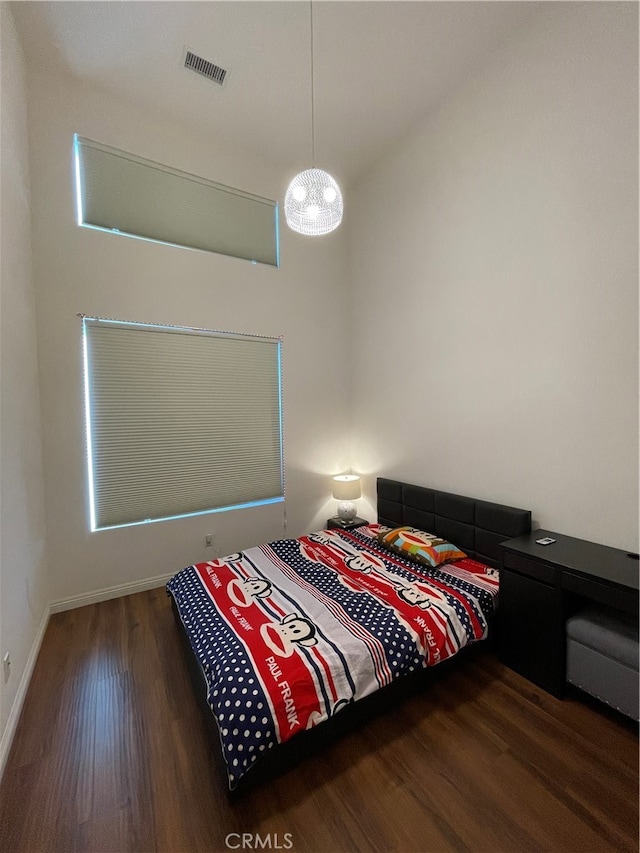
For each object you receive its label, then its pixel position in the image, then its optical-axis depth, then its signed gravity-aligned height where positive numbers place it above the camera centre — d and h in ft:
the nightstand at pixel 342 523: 11.47 -3.53
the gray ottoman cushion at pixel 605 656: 5.22 -3.81
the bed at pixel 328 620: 4.64 -3.53
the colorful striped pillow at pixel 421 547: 8.21 -3.20
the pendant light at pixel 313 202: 6.41 +3.96
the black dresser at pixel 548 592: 5.58 -3.09
